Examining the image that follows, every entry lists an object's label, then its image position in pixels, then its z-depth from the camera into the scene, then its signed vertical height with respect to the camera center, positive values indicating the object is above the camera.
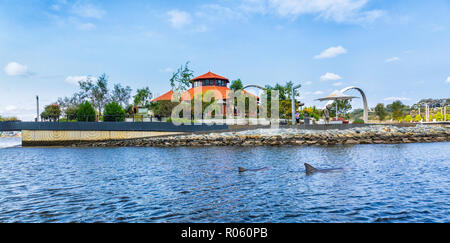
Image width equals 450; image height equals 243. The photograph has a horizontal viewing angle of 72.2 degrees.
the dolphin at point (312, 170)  13.98 -2.26
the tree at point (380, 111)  85.12 +2.51
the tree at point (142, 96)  69.19 +6.24
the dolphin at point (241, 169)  14.64 -2.25
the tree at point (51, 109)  55.97 +2.85
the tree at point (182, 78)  53.94 +7.84
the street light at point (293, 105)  38.59 +2.04
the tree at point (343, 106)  73.94 +3.52
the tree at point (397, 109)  78.88 +3.10
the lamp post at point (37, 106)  41.75 +2.62
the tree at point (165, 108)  50.01 +2.52
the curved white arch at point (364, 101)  45.81 +2.89
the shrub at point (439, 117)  72.00 +0.51
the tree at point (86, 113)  40.24 +1.50
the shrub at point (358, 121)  42.32 -0.09
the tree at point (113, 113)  41.25 +1.49
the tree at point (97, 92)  67.50 +7.14
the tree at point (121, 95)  70.75 +6.68
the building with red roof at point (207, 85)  67.03 +8.67
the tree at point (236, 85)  63.84 +7.77
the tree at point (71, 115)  40.56 +1.27
